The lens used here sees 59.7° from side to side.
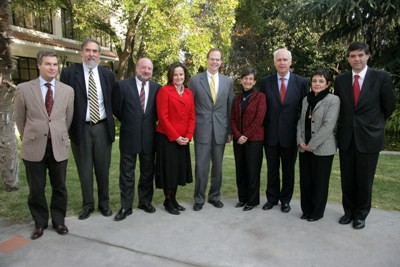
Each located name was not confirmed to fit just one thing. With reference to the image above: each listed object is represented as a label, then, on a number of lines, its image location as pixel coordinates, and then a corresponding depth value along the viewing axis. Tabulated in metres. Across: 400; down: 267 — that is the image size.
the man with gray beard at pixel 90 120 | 4.12
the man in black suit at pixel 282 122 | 4.45
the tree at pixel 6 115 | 5.08
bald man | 4.32
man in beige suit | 3.67
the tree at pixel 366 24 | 11.44
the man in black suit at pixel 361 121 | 3.89
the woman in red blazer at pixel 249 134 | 4.50
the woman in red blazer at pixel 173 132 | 4.34
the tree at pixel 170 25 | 12.44
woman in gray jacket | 4.04
